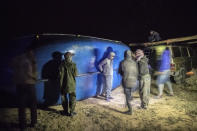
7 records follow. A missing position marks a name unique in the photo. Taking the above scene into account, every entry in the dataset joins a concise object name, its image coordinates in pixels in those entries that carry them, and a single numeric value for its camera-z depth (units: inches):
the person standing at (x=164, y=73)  278.7
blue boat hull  216.5
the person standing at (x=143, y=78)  225.0
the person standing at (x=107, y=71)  263.9
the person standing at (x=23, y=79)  167.0
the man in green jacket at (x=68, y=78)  198.4
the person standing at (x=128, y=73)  203.3
